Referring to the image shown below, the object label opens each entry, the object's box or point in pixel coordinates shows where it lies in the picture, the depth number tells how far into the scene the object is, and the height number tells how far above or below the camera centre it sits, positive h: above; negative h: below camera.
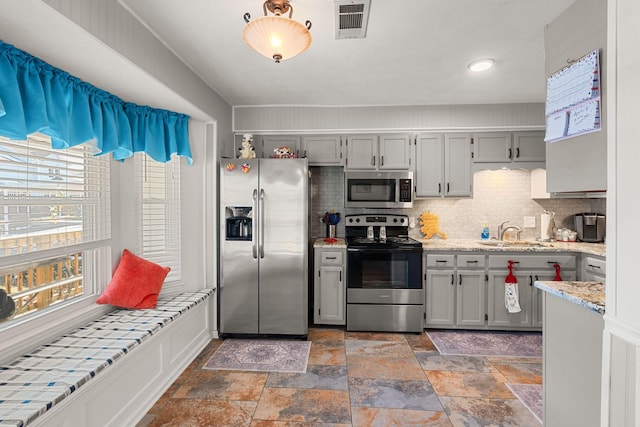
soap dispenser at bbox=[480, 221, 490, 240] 3.85 -0.23
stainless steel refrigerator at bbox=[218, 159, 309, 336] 3.18 -0.34
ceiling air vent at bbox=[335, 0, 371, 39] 1.77 +1.13
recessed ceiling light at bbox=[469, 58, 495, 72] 2.56 +1.19
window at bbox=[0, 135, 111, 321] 1.77 -0.06
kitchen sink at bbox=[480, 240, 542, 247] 3.53 -0.35
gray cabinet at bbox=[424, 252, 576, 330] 3.32 -0.80
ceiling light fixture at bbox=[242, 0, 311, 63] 1.54 +0.87
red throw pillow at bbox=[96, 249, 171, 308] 2.41 -0.57
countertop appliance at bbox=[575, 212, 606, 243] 3.54 -0.17
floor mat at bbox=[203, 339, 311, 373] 2.69 -1.29
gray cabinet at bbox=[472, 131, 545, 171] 3.59 +0.69
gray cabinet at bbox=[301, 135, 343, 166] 3.72 +0.71
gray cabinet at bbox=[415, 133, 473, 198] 3.65 +0.53
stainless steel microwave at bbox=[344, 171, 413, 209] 3.62 +0.25
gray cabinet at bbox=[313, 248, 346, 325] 3.48 -0.79
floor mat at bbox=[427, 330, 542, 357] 2.97 -1.28
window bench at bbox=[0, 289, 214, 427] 1.41 -0.80
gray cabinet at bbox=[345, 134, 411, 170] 3.68 +0.68
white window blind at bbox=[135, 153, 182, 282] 2.79 -0.01
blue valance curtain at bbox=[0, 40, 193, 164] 1.60 +0.62
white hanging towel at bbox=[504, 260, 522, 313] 3.27 -0.84
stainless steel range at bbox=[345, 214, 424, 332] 3.38 -0.79
